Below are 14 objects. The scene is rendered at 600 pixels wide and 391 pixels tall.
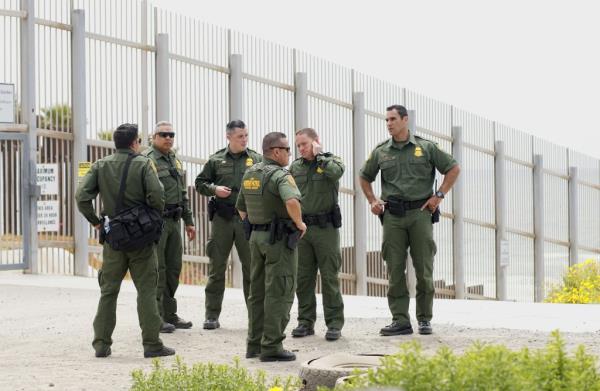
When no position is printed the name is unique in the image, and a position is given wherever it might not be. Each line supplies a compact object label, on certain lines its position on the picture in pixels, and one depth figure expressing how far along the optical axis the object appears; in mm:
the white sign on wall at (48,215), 25207
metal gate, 25000
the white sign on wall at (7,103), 24875
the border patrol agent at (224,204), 16510
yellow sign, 23799
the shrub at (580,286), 29790
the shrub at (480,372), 6861
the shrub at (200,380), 9539
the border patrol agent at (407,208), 16151
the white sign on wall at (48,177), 25248
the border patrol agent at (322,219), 15695
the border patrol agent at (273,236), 13749
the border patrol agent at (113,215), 14136
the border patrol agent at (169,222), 16192
